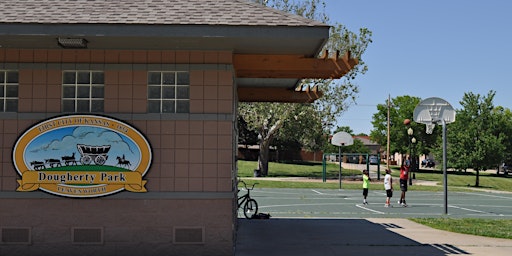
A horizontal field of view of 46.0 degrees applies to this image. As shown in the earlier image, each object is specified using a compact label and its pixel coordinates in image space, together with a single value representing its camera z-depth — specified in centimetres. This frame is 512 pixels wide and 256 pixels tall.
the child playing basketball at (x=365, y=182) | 2750
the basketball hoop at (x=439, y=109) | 2785
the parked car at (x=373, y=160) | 9628
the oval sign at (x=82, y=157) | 1216
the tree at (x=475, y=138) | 5888
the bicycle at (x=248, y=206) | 2073
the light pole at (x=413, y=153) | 8328
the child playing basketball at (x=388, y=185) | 2673
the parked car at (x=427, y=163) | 10416
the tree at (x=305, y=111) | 4919
